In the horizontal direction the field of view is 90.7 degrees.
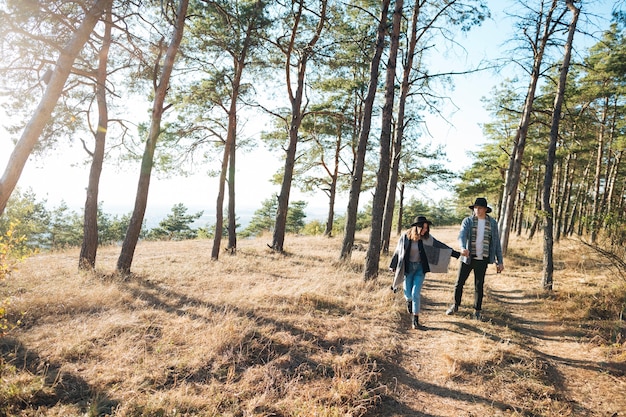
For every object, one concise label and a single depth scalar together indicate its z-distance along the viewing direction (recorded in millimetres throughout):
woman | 5457
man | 5621
